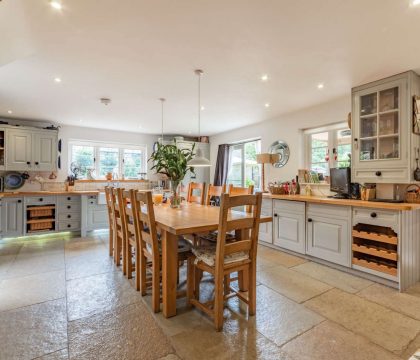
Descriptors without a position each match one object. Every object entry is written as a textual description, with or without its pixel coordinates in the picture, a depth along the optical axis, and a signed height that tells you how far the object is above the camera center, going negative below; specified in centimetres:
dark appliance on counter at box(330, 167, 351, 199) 326 -2
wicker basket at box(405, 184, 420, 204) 274 -17
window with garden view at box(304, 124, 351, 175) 366 +52
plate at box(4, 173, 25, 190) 465 -2
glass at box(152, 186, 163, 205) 343 -25
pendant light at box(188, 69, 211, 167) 290 +23
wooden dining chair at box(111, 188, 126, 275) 299 -60
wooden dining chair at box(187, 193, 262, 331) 177 -60
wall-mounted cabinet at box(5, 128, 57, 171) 443 +57
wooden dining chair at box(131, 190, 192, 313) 207 -63
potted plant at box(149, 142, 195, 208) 286 +19
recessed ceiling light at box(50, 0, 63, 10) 161 +117
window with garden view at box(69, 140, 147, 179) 548 +52
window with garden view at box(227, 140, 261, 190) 544 +36
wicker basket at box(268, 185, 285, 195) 407 -16
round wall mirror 441 +52
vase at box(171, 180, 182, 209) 293 -20
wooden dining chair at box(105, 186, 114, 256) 328 -56
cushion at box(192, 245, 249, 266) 189 -60
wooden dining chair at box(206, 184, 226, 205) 326 -15
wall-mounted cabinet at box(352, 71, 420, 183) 266 +59
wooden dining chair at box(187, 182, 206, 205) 337 -19
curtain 598 +38
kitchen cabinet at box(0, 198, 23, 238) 420 -64
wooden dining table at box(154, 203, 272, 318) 183 -46
